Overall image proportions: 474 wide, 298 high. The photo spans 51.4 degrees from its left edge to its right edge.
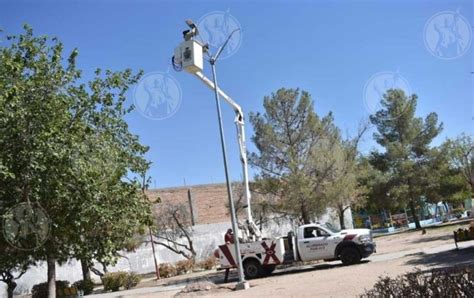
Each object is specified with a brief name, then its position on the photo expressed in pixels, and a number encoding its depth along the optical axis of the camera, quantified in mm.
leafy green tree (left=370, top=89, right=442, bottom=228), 41156
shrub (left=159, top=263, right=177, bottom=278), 32938
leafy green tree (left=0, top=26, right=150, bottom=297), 13523
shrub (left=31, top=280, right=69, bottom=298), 25672
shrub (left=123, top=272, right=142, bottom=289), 28797
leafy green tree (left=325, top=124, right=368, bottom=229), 28219
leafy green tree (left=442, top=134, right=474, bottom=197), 42531
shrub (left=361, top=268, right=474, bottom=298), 5703
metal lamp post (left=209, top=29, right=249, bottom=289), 17641
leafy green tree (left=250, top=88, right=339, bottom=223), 28469
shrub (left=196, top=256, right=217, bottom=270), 34219
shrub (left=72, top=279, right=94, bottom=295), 29172
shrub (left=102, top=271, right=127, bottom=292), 28688
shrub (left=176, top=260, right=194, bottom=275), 33562
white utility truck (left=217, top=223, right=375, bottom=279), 20766
